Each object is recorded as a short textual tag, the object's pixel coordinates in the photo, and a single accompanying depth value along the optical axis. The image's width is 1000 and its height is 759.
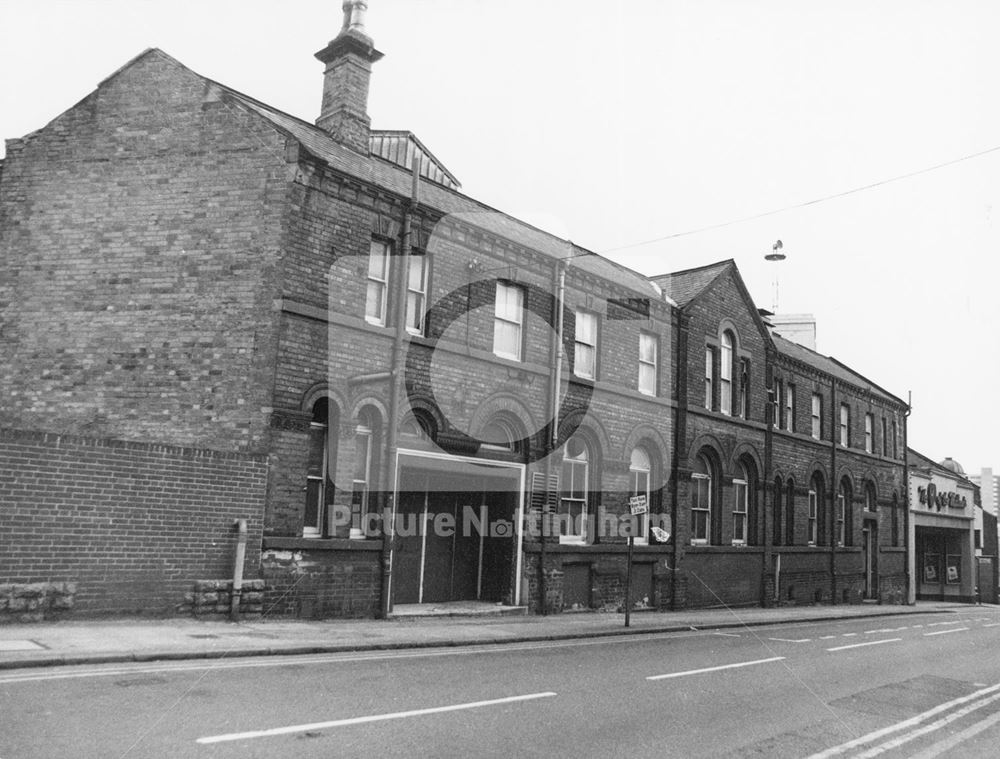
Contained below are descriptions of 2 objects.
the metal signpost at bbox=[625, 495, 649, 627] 17.48
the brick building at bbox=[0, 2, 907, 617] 12.75
